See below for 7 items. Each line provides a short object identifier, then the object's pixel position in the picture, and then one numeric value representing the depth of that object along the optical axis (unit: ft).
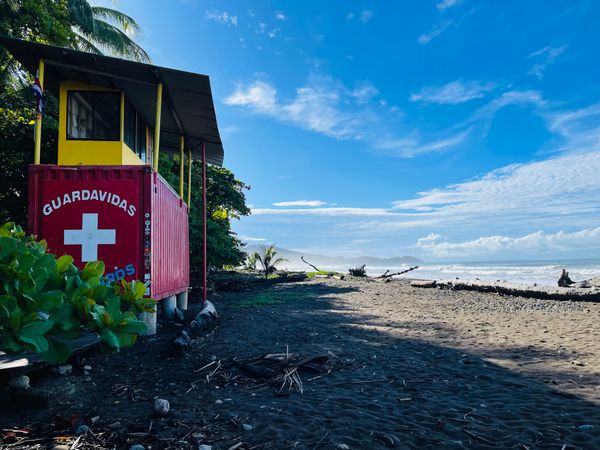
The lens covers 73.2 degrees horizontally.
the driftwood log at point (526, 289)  45.47
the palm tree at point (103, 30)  50.47
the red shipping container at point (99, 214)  21.91
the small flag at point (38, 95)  21.91
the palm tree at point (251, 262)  96.88
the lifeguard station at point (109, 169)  22.03
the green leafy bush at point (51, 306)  5.10
